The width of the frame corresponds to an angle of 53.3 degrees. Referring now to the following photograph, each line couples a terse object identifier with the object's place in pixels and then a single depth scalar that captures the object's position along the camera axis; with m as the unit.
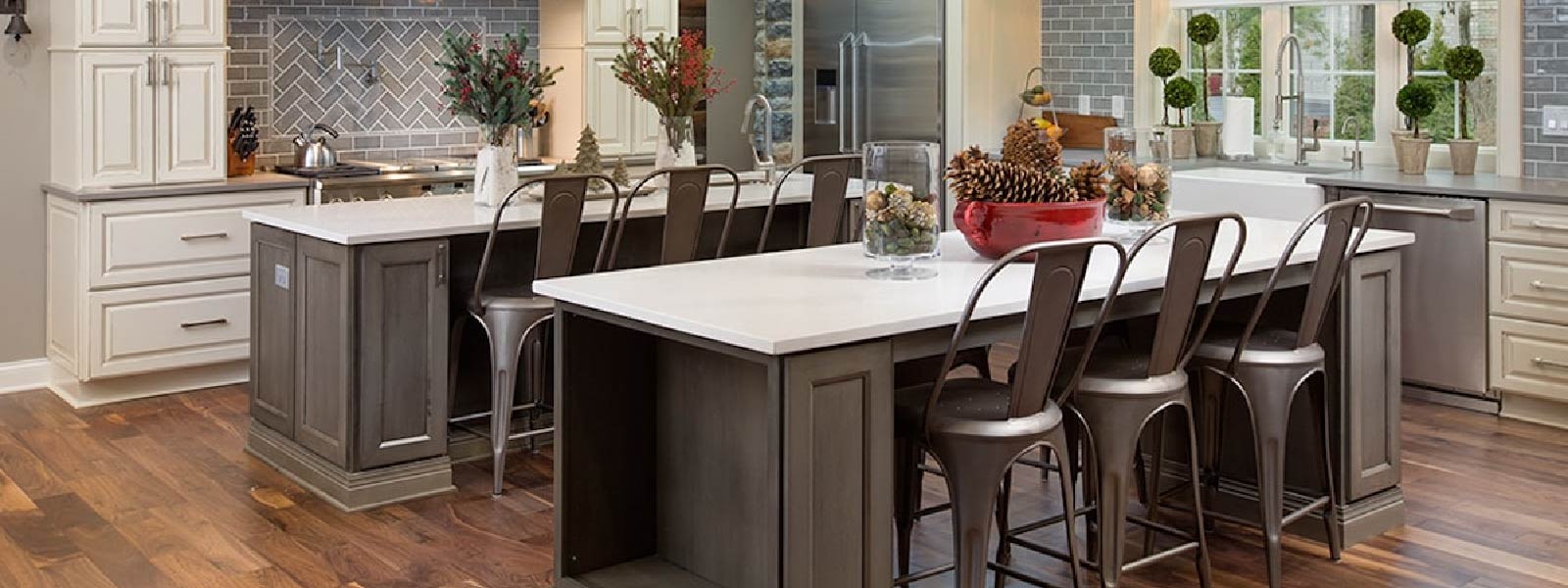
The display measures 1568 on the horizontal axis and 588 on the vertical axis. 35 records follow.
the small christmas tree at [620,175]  5.38
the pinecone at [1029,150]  3.90
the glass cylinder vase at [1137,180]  4.02
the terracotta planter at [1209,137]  7.02
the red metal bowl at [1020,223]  3.70
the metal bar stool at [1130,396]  3.36
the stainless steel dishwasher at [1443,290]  5.50
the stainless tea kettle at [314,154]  6.54
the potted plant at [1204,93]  6.90
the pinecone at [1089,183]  3.81
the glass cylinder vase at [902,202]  3.39
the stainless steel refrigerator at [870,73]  7.73
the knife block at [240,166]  6.34
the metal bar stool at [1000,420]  3.05
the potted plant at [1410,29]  6.09
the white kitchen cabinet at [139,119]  5.70
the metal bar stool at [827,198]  5.30
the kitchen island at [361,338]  4.45
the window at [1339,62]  6.50
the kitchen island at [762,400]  2.90
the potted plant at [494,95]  4.94
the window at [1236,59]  6.94
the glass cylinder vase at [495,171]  5.04
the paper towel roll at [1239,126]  6.73
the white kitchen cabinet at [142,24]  5.64
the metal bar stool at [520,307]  4.61
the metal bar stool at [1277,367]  3.74
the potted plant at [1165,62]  7.00
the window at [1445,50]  6.06
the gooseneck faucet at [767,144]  5.56
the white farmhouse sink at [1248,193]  5.93
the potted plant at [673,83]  5.39
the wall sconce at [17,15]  5.77
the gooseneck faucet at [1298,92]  6.58
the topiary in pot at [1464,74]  5.91
